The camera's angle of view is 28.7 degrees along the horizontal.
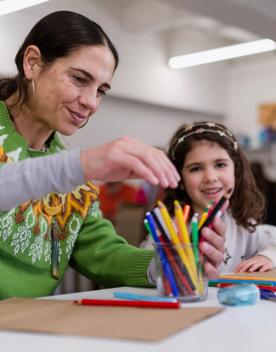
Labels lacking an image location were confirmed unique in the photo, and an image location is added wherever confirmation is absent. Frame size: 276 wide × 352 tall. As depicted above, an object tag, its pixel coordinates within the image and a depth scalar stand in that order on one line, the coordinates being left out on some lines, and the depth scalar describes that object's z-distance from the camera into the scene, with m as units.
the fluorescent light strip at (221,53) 4.62
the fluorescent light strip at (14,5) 3.41
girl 1.66
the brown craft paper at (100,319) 0.63
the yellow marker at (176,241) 0.83
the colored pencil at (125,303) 0.76
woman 1.10
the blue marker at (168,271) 0.84
